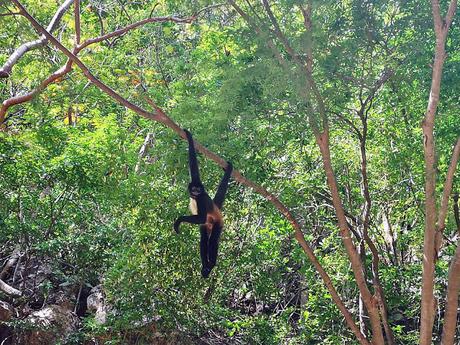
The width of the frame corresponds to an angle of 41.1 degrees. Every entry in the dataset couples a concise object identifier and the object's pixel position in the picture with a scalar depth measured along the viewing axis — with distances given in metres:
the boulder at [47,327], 9.96
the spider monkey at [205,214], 7.41
